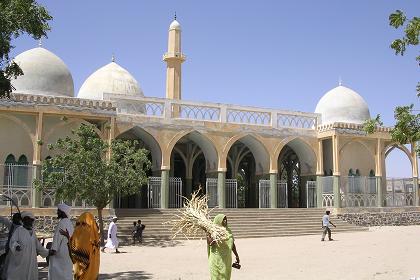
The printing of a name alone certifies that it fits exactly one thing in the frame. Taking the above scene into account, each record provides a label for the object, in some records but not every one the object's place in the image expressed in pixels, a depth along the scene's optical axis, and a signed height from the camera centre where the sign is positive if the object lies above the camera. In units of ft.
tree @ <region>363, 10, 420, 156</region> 25.13 +4.48
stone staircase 61.64 -3.55
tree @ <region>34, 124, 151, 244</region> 51.55 +2.57
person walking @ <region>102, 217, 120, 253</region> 48.47 -3.99
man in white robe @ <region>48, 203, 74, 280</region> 19.43 -2.25
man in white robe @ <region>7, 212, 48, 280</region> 20.29 -2.34
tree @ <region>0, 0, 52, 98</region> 26.05 +9.41
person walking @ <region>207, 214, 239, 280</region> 21.33 -2.65
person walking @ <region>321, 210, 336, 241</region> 58.54 -3.40
